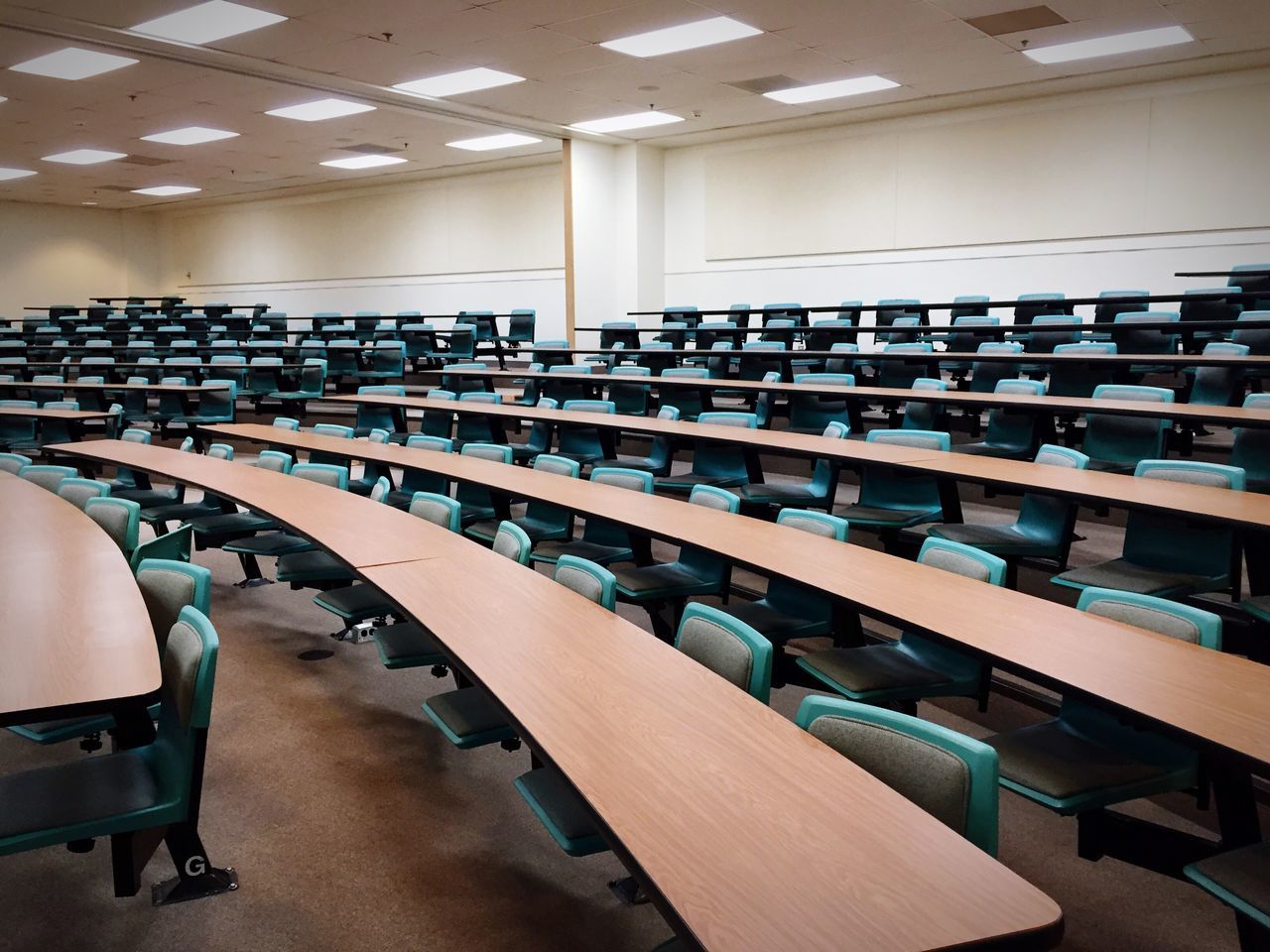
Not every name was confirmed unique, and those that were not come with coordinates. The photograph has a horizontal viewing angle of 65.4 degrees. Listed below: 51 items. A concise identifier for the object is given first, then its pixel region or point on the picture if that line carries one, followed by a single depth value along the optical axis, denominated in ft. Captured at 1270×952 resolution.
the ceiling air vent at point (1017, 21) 25.50
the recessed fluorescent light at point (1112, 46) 27.71
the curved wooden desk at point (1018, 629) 6.57
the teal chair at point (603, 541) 14.56
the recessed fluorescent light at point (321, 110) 35.94
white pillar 43.45
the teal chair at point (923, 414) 20.66
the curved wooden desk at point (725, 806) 4.52
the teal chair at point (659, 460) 20.62
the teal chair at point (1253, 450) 15.72
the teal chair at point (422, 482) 18.57
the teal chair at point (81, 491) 15.46
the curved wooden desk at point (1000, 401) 14.21
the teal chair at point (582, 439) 22.91
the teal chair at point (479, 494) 17.95
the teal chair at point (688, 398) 25.11
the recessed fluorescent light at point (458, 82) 32.12
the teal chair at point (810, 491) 17.12
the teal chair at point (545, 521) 16.28
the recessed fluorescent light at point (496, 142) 43.04
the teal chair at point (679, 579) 12.88
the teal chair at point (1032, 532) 13.52
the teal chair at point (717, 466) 18.98
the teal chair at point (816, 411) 22.52
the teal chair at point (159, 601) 9.09
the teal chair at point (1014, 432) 18.78
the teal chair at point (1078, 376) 21.09
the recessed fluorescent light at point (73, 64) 29.58
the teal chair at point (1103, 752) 7.36
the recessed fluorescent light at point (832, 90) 33.19
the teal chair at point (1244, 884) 5.83
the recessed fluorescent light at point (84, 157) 46.06
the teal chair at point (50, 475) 17.10
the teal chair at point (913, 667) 9.47
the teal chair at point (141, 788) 7.16
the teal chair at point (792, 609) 11.43
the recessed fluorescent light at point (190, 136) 40.91
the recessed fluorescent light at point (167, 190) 57.36
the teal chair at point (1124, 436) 16.83
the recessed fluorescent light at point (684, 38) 26.81
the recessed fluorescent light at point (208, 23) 25.40
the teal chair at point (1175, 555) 11.49
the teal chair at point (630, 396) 26.03
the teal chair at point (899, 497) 15.08
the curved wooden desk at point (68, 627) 7.24
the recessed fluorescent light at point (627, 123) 38.49
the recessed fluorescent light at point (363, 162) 47.71
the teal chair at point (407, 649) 10.88
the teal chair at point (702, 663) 7.18
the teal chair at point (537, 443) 23.13
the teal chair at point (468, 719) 9.00
